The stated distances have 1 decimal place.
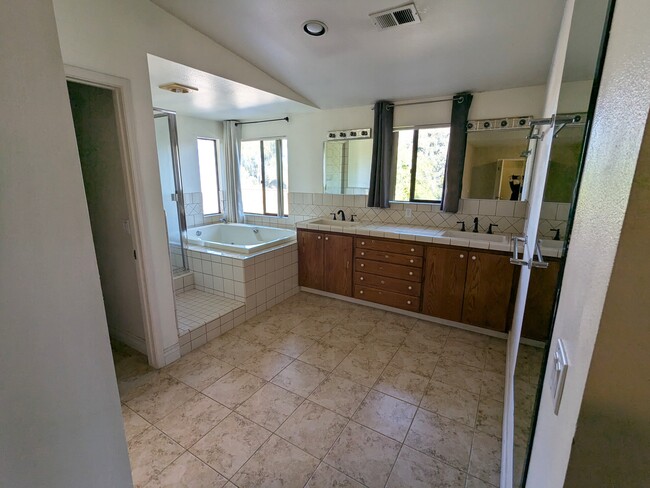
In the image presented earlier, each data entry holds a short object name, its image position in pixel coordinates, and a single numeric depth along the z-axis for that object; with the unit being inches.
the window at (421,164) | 129.0
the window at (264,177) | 174.1
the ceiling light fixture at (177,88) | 102.8
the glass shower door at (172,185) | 128.6
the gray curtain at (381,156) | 133.2
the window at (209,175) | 177.3
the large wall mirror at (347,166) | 145.9
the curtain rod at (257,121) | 163.4
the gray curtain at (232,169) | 176.7
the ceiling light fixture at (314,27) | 83.4
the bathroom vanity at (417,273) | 105.0
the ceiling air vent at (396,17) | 74.6
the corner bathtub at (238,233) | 167.2
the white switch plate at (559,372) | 23.8
